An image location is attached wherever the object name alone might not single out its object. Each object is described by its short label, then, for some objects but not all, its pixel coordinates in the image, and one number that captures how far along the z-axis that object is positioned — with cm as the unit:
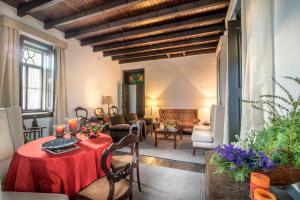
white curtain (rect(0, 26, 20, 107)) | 273
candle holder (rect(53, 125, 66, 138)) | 188
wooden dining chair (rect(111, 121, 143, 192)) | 184
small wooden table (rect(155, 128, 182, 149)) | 402
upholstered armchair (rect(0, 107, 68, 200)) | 180
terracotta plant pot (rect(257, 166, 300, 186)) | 69
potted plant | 69
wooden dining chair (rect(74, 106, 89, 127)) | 439
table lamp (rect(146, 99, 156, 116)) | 637
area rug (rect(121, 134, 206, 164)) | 333
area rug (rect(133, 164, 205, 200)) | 202
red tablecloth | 131
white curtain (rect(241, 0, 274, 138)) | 117
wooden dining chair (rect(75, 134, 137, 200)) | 126
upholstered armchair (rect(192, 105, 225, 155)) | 308
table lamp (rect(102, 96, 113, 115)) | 543
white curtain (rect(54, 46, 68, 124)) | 371
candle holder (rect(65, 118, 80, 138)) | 198
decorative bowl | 149
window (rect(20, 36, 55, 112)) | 328
